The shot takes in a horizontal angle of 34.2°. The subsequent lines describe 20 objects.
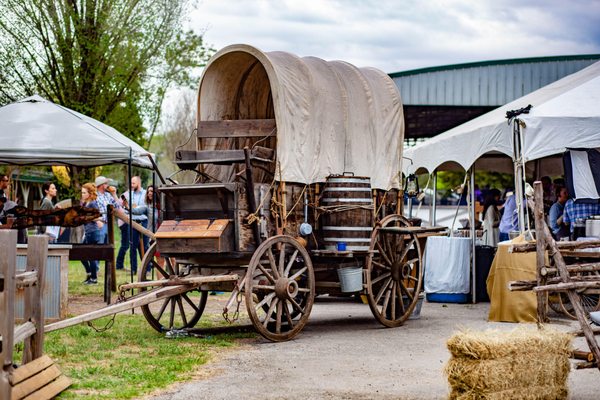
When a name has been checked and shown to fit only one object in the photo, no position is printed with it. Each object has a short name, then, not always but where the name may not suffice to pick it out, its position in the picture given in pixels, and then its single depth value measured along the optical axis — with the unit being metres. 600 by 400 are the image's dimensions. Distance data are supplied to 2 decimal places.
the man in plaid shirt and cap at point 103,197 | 18.61
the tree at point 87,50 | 23.36
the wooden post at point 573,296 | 7.65
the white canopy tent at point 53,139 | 14.35
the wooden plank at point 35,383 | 7.02
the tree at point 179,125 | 51.72
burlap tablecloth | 13.64
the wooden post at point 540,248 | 8.25
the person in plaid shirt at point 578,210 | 14.67
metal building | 28.50
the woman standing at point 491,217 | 20.33
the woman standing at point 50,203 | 18.97
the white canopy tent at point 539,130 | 14.30
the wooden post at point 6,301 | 6.62
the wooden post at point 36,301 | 7.76
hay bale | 7.13
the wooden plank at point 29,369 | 7.04
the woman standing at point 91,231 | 17.84
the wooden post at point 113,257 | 14.80
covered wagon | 11.04
